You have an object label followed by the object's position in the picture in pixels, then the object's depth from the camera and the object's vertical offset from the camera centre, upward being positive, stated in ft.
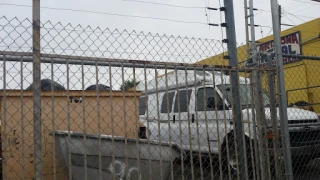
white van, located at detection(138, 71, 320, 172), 18.42 -1.07
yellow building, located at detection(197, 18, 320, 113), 42.04 +5.52
